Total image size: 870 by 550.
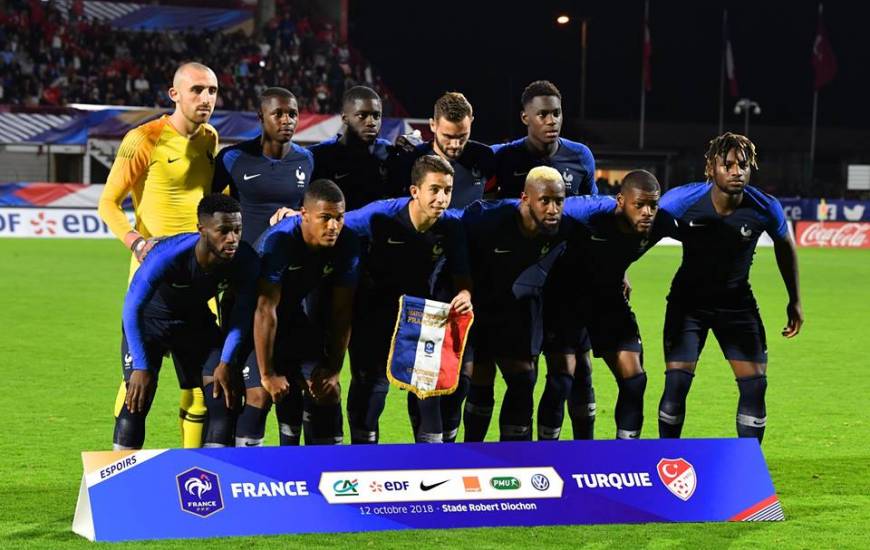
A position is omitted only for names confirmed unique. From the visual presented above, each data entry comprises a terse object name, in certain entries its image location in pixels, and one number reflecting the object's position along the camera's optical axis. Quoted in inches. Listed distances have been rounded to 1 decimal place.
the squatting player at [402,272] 505.7
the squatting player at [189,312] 484.1
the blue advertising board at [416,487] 427.2
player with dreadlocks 555.5
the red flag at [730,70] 3560.5
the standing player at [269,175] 555.8
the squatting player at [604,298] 547.8
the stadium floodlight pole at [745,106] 3323.3
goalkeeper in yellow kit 547.5
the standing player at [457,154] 542.0
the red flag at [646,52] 3398.1
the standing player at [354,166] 581.3
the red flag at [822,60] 3452.3
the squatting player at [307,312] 492.1
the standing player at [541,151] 577.0
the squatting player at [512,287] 536.1
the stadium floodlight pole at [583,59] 3277.6
